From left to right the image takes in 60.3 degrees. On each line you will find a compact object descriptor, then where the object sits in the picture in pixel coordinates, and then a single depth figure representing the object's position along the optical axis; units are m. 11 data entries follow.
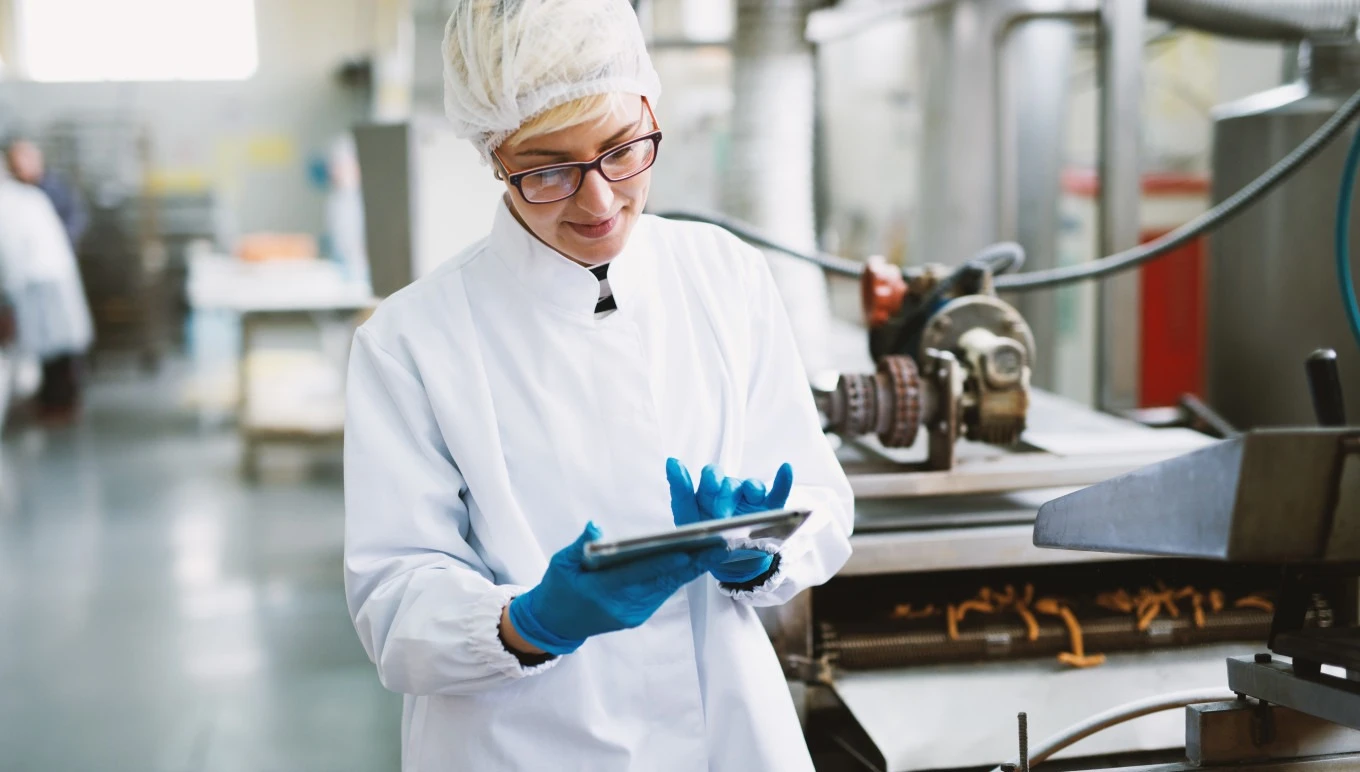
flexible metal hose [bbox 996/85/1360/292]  1.84
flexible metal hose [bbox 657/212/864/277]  2.05
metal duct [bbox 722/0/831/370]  3.35
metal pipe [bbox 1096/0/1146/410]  2.75
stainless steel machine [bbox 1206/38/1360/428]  2.41
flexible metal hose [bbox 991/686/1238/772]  1.12
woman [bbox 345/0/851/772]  0.99
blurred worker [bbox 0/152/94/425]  6.64
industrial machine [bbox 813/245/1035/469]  1.53
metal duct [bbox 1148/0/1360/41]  2.51
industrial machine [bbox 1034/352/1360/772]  0.71
